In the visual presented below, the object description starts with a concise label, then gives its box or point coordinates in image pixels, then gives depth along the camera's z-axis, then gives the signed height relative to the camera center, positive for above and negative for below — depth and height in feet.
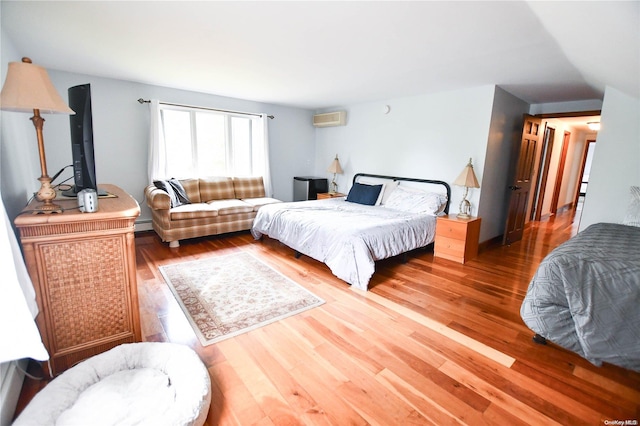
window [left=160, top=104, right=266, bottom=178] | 14.99 +0.88
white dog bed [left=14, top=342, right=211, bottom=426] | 4.15 -3.76
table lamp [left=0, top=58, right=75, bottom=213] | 4.56 +0.85
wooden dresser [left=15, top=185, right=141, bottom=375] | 4.88 -2.24
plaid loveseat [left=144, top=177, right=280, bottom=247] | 12.73 -2.34
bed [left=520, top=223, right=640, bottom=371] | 5.60 -2.65
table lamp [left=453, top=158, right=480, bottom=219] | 11.94 -0.51
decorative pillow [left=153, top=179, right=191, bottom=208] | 13.61 -1.61
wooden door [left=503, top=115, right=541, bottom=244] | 13.82 -0.45
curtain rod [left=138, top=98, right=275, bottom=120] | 13.58 +2.61
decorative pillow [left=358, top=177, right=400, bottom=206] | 15.20 -1.26
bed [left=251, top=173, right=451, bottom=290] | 9.52 -2.25
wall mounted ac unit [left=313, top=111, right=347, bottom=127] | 17.78 +2.78
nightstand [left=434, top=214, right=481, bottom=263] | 11.68 -2.86
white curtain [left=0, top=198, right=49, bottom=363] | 3.72 -2.16
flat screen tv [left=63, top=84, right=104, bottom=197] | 6.23 +0.32
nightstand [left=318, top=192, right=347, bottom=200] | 17.89 -1.97
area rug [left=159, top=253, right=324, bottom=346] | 7.30 -4.07
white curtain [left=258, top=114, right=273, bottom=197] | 17.45 +0.32
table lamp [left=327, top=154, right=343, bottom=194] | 18.19 -0.29
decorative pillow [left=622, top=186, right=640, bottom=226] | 9.71 -1.13
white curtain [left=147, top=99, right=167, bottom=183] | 13.75 +0.45
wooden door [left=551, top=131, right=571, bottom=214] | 21.36 -0.12
